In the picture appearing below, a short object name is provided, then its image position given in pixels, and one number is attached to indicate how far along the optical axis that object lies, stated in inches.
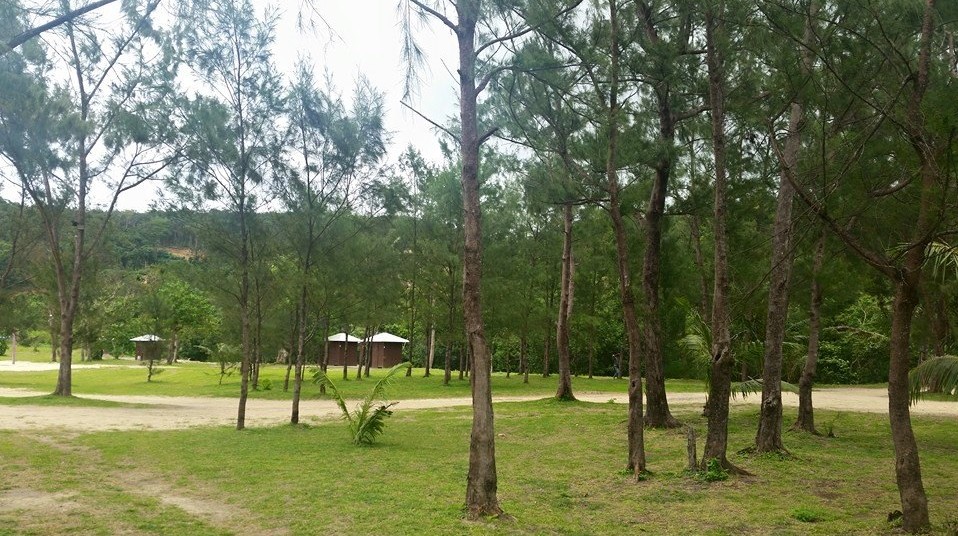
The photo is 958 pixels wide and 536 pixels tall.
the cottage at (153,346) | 1338.1
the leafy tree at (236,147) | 564.7
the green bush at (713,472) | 345.1
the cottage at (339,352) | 2020.7
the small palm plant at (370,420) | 490.3
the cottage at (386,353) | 1998.0
